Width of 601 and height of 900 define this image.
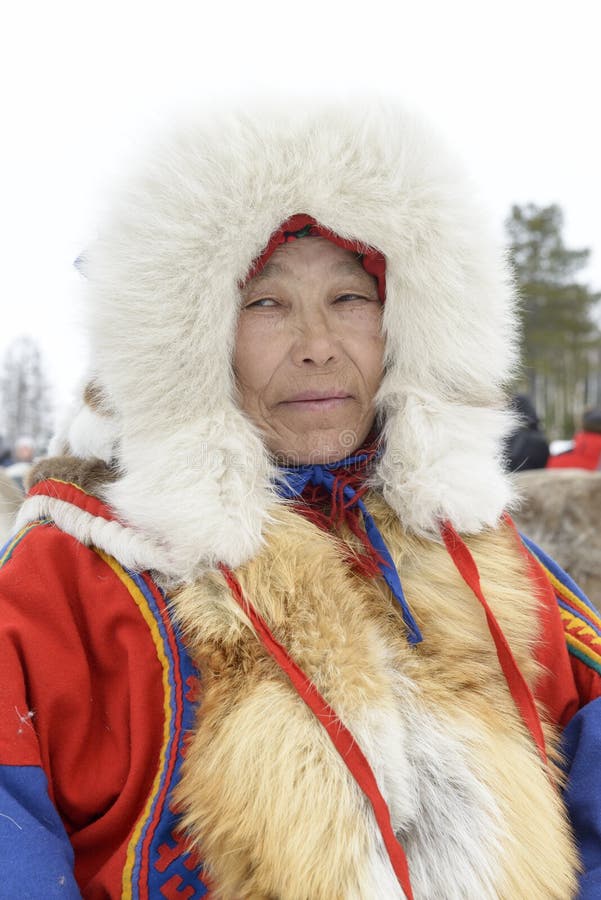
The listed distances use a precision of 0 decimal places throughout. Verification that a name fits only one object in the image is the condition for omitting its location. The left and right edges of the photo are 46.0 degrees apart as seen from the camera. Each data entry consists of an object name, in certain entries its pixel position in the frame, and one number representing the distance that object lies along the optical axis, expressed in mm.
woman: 1016
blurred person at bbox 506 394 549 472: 4280
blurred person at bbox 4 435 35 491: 7555
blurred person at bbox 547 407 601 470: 4398
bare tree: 30328
